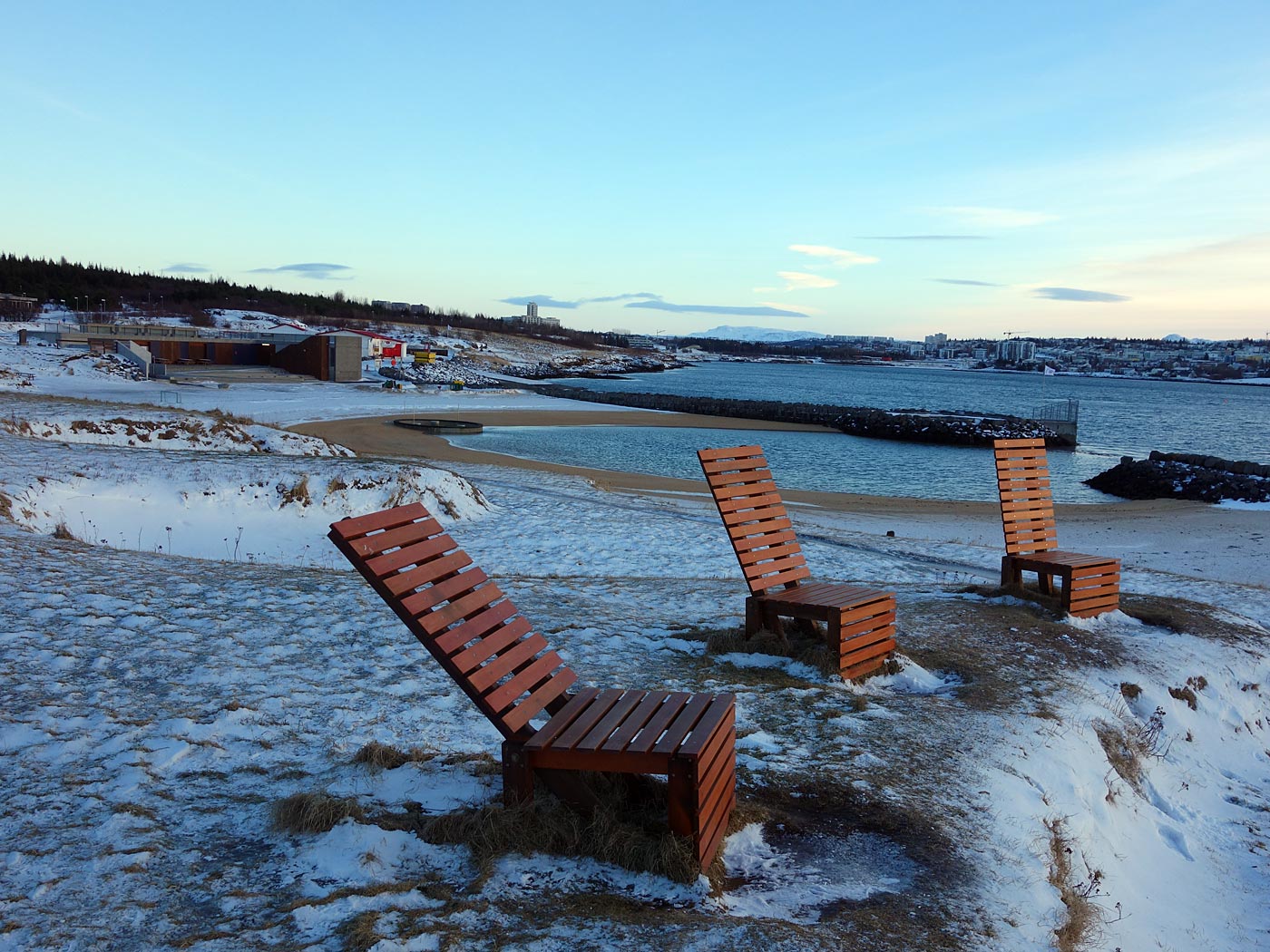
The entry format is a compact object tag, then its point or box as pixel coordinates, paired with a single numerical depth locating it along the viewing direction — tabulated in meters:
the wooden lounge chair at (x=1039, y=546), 8.34
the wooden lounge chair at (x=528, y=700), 3.54
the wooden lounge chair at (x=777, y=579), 6.24
